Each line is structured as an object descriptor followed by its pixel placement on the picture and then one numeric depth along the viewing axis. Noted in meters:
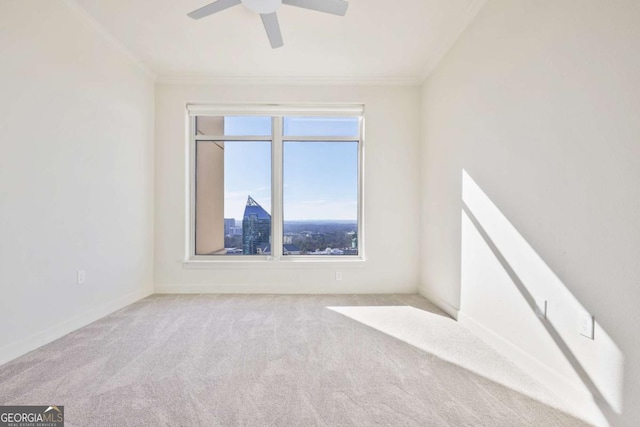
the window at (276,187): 3.98
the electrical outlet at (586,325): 1.51
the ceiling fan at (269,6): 2.19
